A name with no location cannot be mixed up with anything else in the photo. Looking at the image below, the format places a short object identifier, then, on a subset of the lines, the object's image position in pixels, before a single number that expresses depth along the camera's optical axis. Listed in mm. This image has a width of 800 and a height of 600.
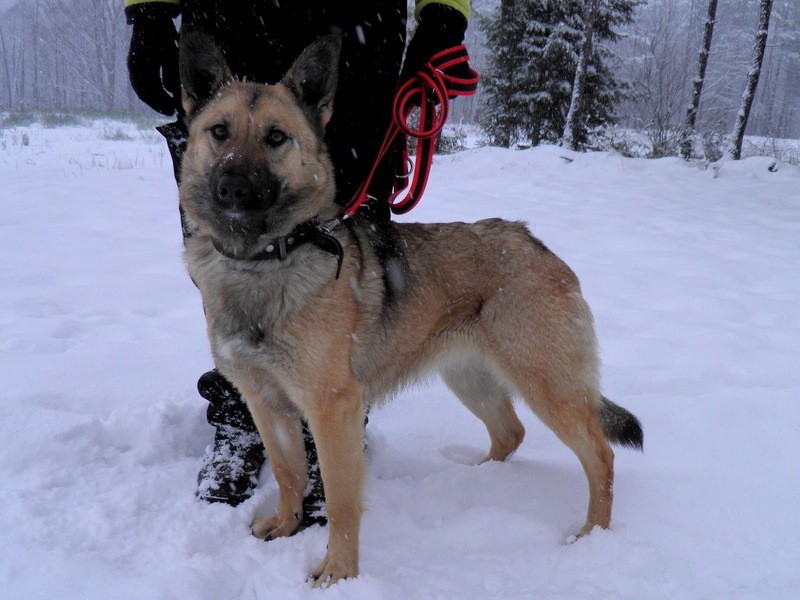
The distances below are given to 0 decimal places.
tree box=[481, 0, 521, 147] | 16484
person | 2061
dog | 1795
